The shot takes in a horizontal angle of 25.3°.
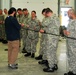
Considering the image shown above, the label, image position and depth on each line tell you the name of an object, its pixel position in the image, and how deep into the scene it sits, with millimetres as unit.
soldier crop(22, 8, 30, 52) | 5898
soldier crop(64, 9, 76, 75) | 3833
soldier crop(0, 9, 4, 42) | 7878
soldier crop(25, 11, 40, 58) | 5427
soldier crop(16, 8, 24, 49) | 6335
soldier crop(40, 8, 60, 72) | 4293
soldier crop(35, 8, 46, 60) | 5286
